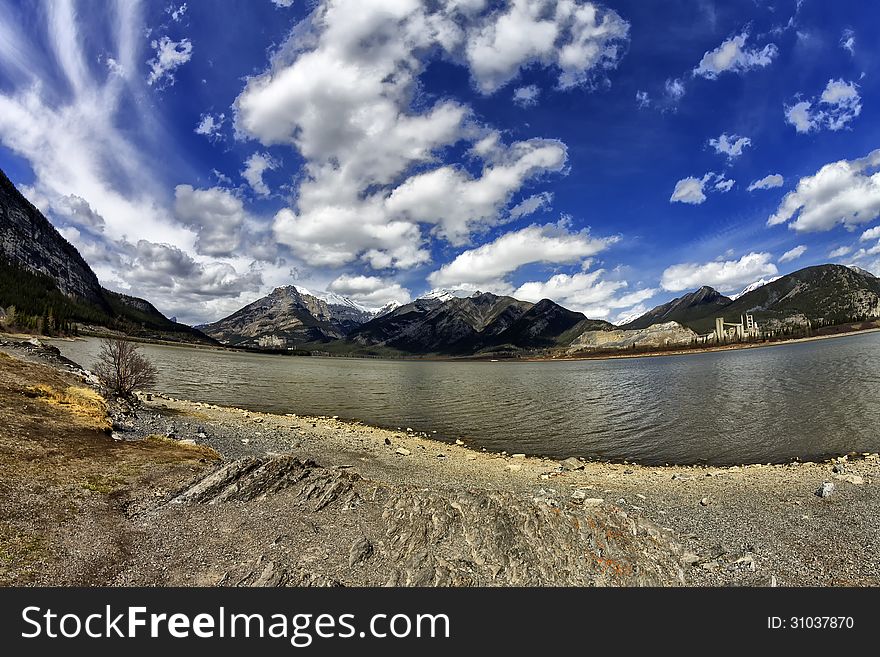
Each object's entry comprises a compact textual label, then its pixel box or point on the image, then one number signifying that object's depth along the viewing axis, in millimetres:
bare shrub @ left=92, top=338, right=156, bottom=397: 42000
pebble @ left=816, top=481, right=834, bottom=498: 21234
